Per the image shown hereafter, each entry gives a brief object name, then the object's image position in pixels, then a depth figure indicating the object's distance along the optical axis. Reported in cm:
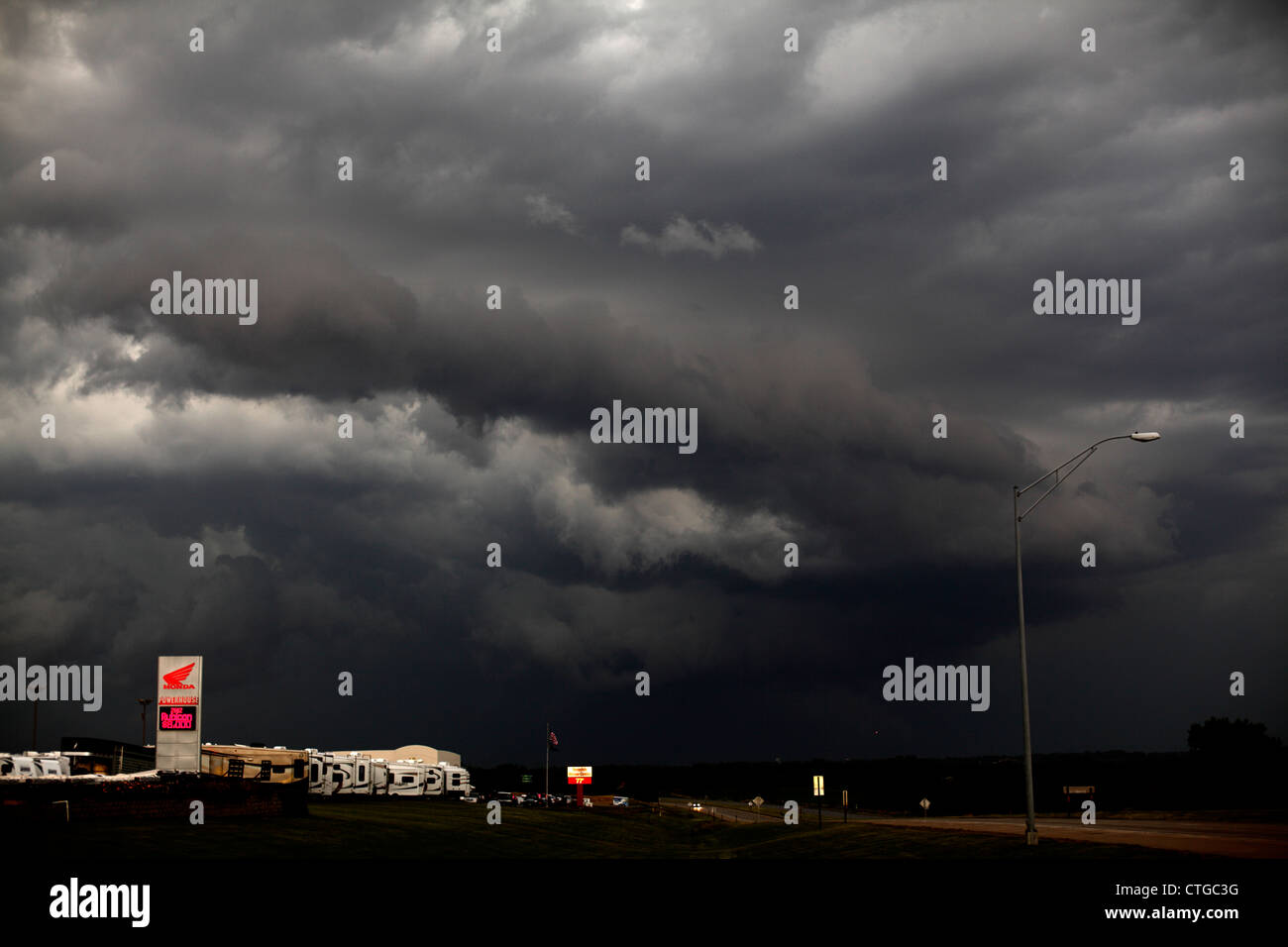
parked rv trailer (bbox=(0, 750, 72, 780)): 7394
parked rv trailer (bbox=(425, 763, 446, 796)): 12194
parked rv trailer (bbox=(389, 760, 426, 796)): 11569
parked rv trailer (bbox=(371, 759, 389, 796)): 11219
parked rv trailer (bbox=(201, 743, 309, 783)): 9364
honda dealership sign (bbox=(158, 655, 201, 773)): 6481
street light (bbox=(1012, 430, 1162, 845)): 3588
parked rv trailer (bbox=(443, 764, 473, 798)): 12562
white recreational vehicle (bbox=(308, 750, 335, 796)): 10256
